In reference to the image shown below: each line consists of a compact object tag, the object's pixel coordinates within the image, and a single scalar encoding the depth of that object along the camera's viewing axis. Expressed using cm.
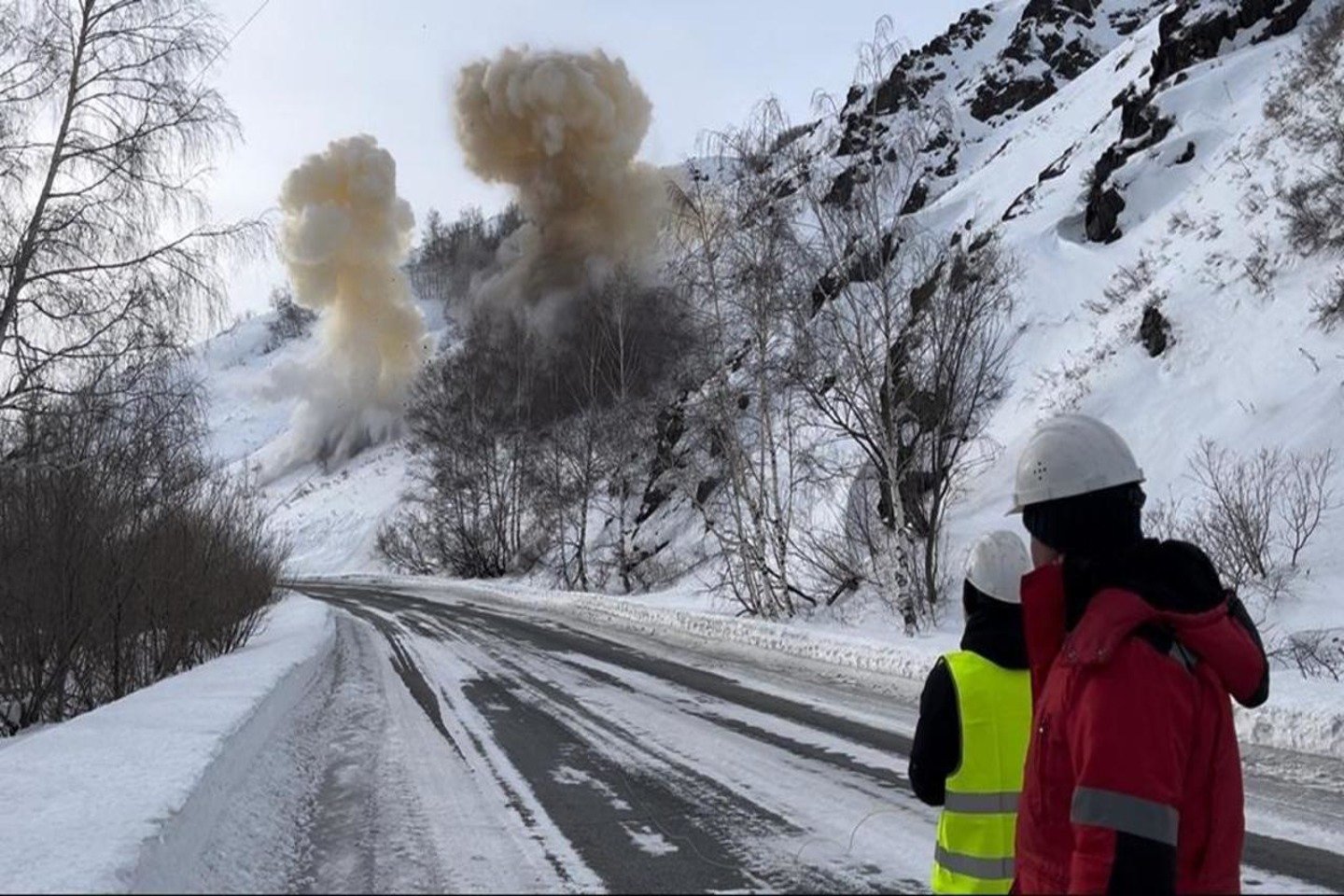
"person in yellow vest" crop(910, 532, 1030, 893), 242
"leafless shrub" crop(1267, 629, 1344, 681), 856
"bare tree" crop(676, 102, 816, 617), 1579
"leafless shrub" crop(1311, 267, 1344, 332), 1444
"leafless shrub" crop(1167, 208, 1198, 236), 2002
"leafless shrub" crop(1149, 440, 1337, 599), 1117
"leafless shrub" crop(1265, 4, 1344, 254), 1612
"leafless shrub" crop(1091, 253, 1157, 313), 1994
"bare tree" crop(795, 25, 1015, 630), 1398
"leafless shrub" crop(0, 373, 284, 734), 950
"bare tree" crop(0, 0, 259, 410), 944
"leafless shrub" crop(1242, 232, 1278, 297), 1647
